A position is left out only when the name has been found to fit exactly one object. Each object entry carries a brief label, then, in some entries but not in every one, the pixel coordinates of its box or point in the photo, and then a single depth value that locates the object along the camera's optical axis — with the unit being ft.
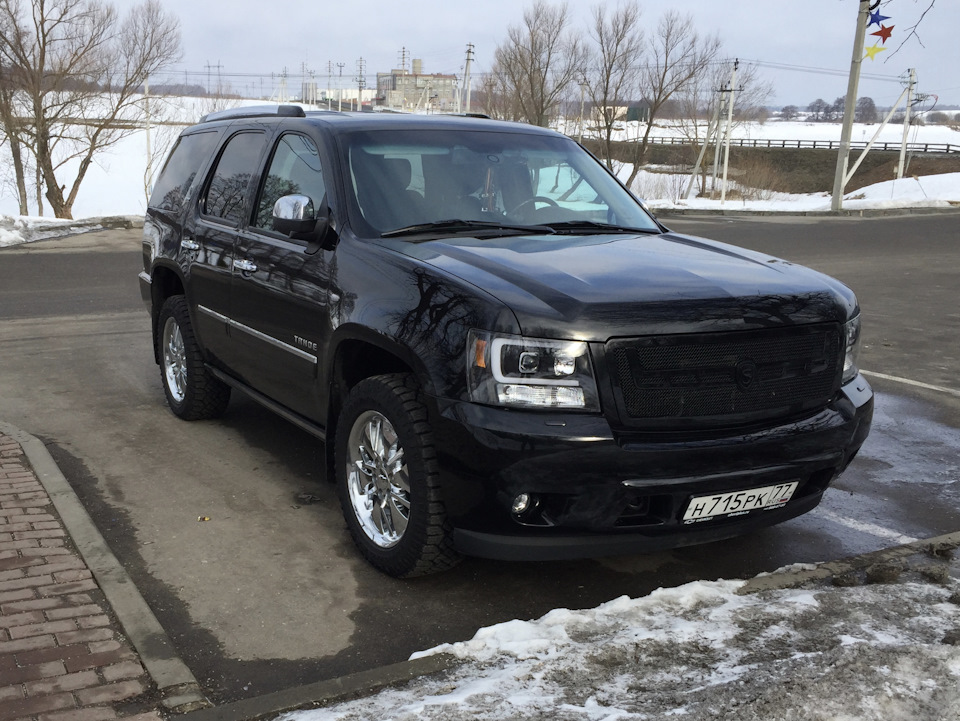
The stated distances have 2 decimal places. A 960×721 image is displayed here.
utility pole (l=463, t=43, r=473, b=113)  210.81
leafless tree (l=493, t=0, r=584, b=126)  165.37
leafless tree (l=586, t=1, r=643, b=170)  156.87
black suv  11.50
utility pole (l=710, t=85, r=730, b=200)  186.55
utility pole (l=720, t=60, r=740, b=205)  167.19
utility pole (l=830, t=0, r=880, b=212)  93.86
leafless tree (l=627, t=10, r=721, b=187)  159.12
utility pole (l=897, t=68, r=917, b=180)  199.31
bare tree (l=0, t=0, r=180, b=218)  99.81
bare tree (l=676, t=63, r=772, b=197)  184.24
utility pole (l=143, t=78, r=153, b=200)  119.65
